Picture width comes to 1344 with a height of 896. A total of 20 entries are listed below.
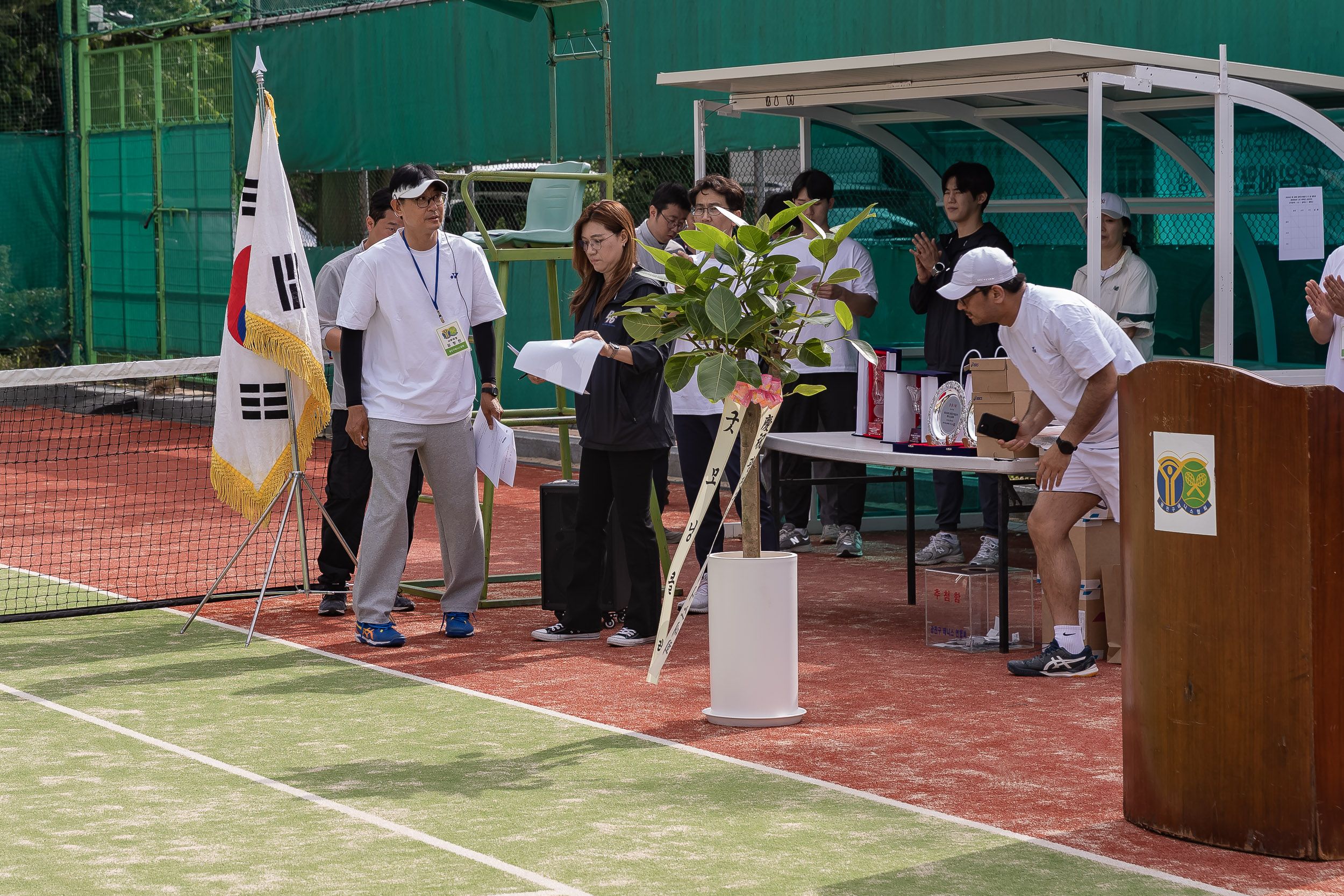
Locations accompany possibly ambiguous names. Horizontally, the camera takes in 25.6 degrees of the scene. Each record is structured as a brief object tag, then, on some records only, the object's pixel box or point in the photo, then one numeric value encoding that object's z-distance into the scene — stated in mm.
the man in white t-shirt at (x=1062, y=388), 11244
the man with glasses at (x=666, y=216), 14119
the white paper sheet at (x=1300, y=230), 15513
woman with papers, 12375
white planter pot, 10211
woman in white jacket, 15027
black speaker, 13204
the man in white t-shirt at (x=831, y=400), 16382
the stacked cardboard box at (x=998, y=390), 12915
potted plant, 10105
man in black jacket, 15540
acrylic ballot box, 12823
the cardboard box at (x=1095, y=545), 12204
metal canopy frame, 13342
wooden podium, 7421
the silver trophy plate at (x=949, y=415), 13152
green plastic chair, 14171
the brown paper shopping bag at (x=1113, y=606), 12119
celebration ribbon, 10369
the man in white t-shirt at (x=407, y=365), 12474
